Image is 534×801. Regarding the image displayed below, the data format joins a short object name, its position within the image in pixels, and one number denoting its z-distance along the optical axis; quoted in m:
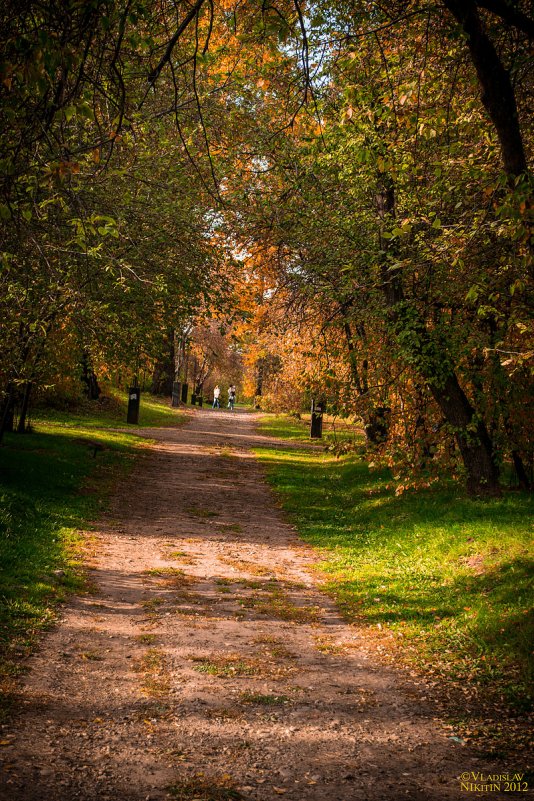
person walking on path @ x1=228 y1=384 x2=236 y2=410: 55.25
